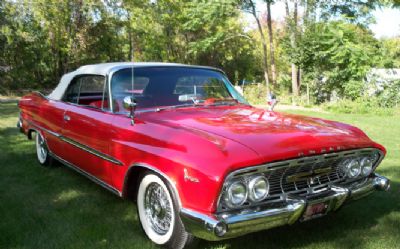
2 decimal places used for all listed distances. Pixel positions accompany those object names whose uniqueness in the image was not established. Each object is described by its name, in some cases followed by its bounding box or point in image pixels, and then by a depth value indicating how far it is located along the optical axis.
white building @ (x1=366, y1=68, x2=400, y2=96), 15.59
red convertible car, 2.71
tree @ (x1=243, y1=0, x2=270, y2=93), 22.62
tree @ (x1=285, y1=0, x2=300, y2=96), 19.34
